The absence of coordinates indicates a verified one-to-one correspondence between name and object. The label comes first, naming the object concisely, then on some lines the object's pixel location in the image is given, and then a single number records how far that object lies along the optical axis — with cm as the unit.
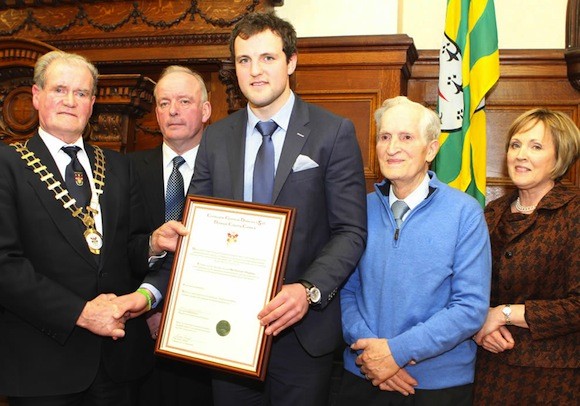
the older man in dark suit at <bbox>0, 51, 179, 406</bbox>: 202
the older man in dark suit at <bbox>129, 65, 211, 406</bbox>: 274
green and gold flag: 331
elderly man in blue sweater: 198
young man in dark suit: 202
